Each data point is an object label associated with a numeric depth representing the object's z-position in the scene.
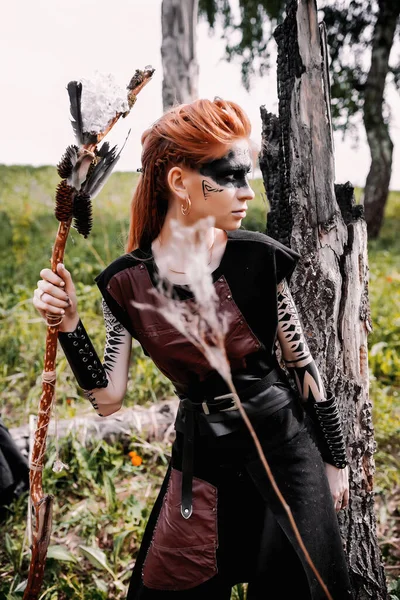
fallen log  3.73
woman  1.78
